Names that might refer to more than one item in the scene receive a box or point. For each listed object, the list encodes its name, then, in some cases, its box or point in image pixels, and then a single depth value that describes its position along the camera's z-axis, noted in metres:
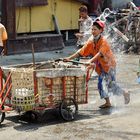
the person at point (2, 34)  13.50
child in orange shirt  12.45
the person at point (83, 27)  18.56
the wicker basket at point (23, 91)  10.95
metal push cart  11.02
